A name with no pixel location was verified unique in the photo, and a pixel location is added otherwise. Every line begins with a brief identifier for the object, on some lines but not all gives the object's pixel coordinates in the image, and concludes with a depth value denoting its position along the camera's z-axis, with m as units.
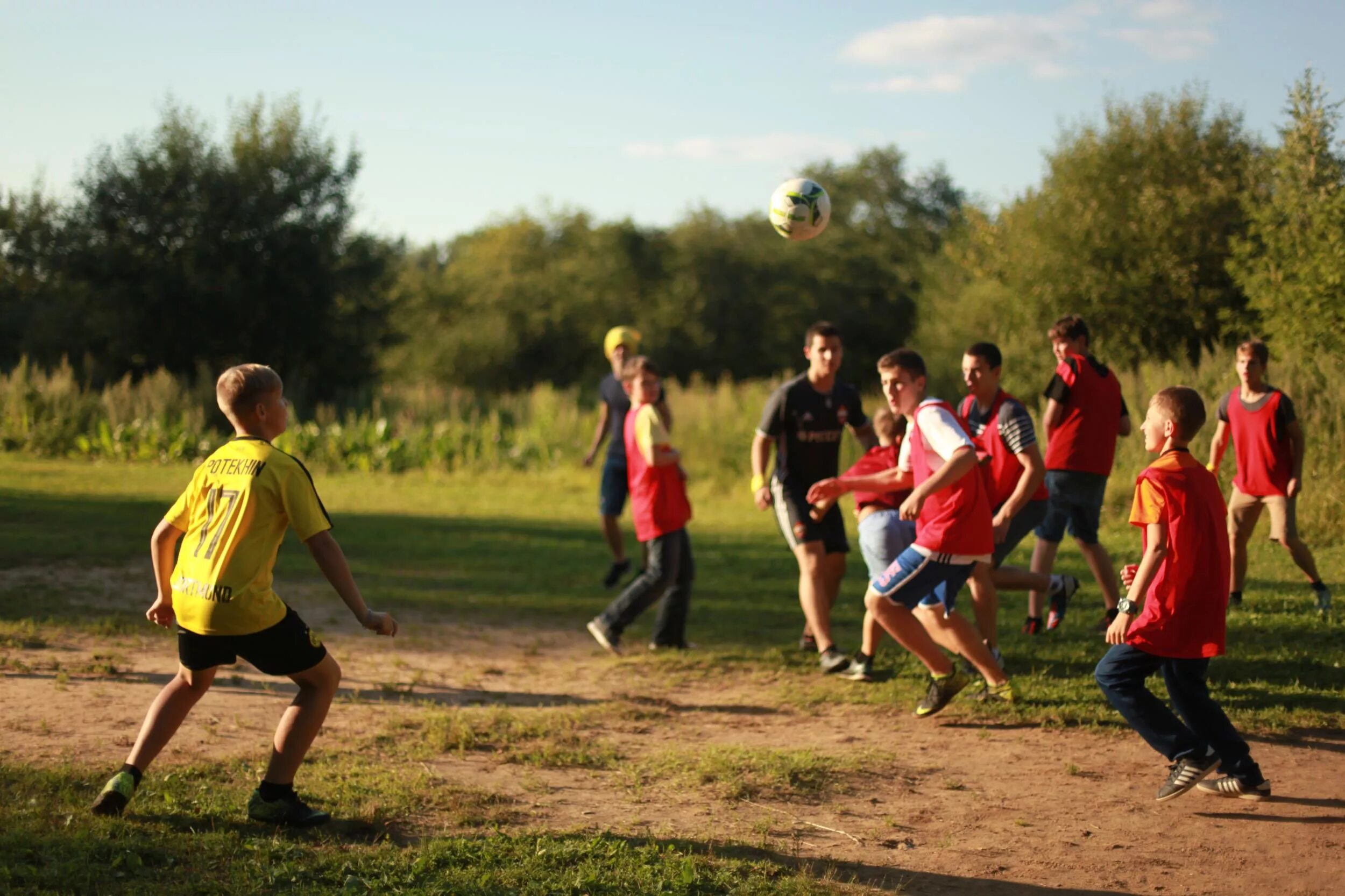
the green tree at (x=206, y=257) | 28.03
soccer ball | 8.91
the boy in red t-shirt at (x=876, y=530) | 7.30
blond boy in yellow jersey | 4.37
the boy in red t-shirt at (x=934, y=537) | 5.96
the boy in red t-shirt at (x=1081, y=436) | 8.19
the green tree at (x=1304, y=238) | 15.26
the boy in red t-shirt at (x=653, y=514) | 7.98
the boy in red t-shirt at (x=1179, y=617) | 4.86
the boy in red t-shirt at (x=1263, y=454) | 8.50
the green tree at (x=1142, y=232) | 25.25
